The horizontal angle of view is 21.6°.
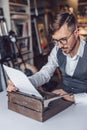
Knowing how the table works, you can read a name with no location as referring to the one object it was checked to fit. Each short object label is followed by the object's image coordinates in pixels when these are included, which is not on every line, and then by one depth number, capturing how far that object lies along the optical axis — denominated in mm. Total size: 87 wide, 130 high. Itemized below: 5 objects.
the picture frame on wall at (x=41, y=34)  4418
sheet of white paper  1402
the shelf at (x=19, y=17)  3549
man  1667
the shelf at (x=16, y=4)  3513
